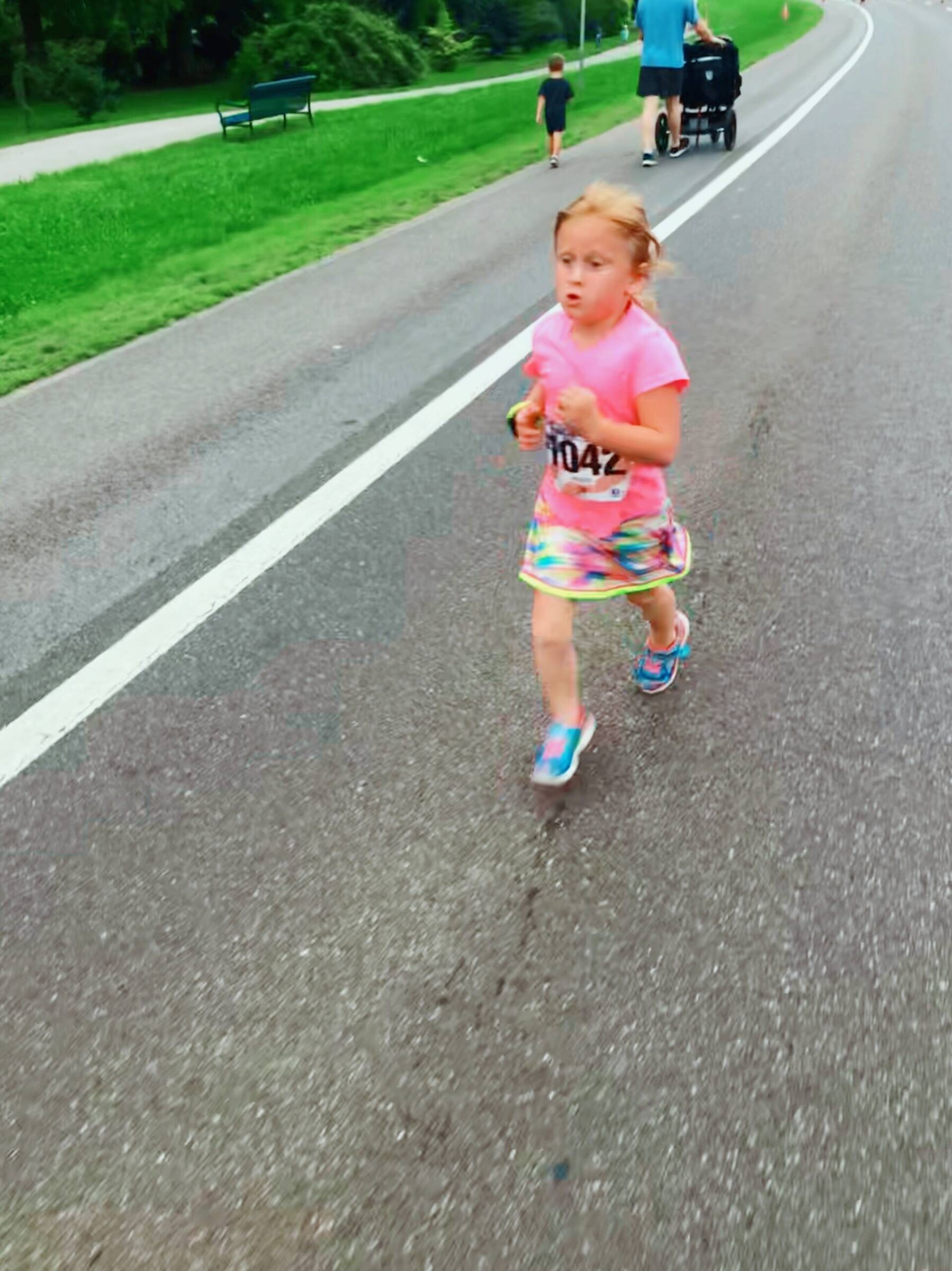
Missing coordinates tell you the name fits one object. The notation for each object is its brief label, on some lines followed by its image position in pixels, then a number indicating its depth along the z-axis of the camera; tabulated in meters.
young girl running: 2.76
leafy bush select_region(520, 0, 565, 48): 41.72
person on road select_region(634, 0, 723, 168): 13.75
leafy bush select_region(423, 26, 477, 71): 36.28
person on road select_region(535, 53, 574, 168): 14.22
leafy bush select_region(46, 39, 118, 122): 30.91
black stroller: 14.11
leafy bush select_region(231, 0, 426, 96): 31.08
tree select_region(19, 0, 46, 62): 34.53
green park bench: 20.11
